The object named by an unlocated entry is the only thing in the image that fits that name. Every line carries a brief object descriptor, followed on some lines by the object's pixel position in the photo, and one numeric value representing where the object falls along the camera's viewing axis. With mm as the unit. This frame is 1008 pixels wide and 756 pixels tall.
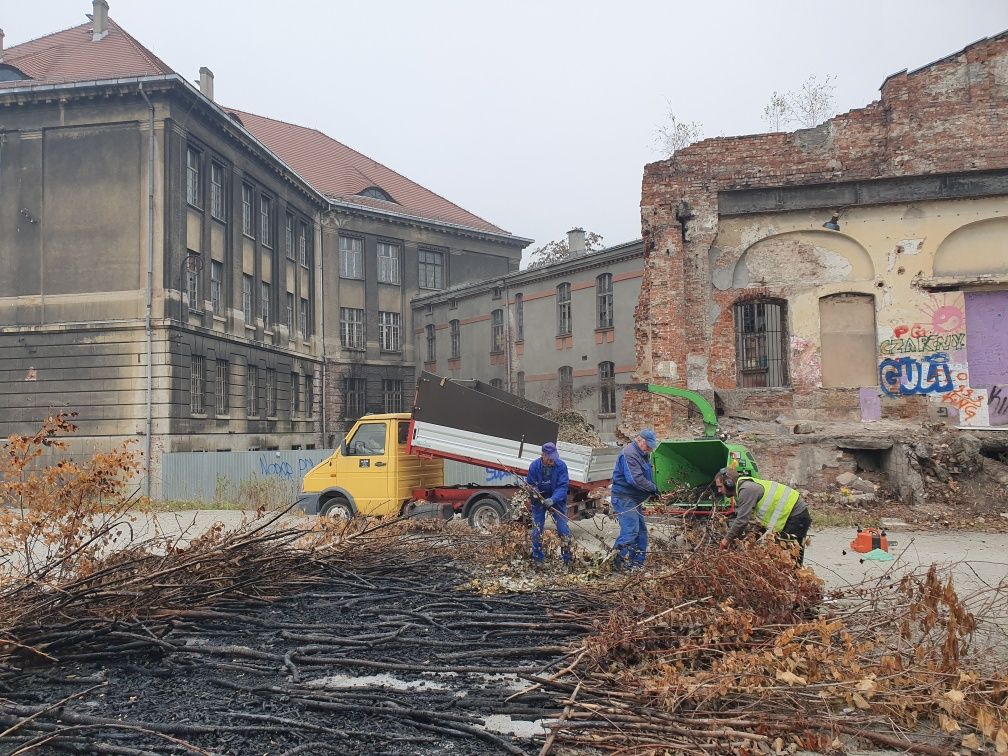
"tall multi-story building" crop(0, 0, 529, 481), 23328
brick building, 15109
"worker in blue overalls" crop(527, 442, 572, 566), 9328
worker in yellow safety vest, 7203
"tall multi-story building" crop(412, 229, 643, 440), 29453
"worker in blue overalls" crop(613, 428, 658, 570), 8656
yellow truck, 12102
